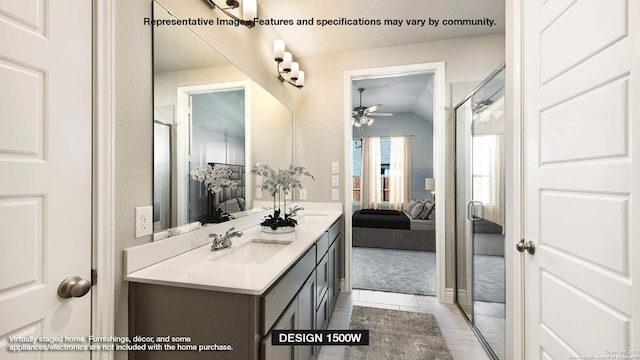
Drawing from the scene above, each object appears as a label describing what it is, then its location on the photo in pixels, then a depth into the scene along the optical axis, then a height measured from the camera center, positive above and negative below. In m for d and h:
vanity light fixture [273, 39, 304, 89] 2.29 +1.14
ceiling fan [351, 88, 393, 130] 4.77 +1.28
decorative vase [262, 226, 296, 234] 1.82 -0.37
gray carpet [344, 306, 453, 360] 1.75 -1.23
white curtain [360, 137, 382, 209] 6.68 +0.11
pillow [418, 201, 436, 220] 4.53 -0.59
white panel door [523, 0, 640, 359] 0.73 +0.01
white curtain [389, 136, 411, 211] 6.50 +0.16
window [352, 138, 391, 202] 6.71 +0.34
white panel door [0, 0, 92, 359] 0.69 +0.04
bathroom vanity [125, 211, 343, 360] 0.90 -0.48
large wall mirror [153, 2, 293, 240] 1.19 +0.33
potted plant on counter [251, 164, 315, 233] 1.84 -0.04
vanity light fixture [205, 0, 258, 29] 1.62 +1.13
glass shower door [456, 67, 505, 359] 1.77 -0.26
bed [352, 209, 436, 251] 4.16 -0.91
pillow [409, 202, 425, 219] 4.64 -0.59
